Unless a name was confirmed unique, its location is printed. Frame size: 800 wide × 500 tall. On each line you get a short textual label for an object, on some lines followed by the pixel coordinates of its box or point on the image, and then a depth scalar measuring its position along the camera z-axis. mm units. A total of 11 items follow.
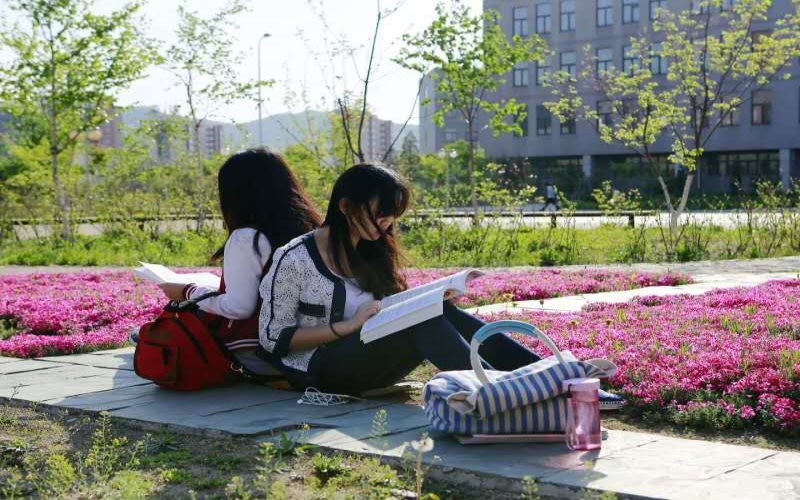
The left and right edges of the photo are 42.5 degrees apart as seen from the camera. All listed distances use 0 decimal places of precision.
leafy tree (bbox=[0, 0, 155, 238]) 20734
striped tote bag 4078
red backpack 5461
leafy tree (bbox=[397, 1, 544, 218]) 20641
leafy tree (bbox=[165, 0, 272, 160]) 26703
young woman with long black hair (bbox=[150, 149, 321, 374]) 5395
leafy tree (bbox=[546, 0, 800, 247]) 17734
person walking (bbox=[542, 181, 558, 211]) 34162
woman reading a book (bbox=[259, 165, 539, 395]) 4789
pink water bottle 4027
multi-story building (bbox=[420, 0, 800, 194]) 50812
